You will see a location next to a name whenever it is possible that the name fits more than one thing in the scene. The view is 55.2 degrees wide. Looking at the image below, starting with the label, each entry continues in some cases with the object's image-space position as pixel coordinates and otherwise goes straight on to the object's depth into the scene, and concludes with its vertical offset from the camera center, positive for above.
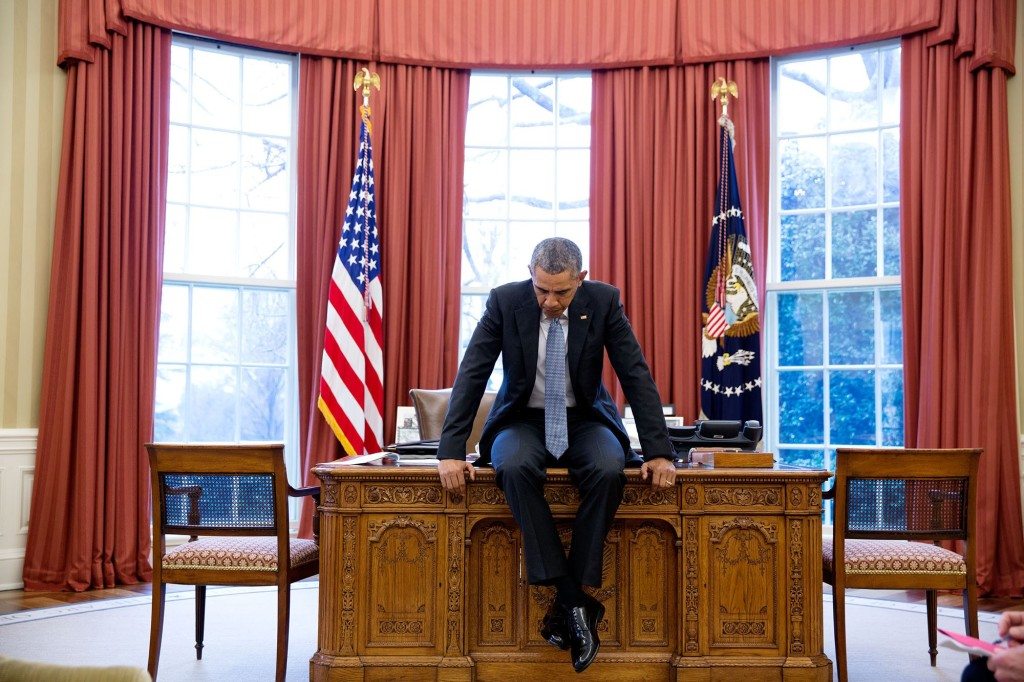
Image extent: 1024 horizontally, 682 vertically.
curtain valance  5.83 +2.14
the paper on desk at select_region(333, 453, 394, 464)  3.56 -0.32
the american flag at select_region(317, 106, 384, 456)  5.62 +0.23
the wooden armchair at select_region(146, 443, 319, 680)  3.34 -0.51
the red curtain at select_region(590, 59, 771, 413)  6.04 +1.12
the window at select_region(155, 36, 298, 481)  6.02 +0.74
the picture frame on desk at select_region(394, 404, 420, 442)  5.61 -0.31
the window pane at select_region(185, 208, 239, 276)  6.08 +0.80
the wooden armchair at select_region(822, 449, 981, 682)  3.37 -0.51
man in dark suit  3.09 -0.15
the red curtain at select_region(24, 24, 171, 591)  5.29 +0.21
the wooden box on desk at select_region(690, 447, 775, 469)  3.37 -0.29
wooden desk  3.25 -0.68
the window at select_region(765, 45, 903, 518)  6.00 +0.73
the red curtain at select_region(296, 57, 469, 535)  6.04 +1.01
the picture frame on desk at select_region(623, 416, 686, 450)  5.13 -0.28
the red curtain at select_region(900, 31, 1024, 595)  5.28 +0.54
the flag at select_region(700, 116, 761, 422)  5.77 +0.32
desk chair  5.14 -0.21
